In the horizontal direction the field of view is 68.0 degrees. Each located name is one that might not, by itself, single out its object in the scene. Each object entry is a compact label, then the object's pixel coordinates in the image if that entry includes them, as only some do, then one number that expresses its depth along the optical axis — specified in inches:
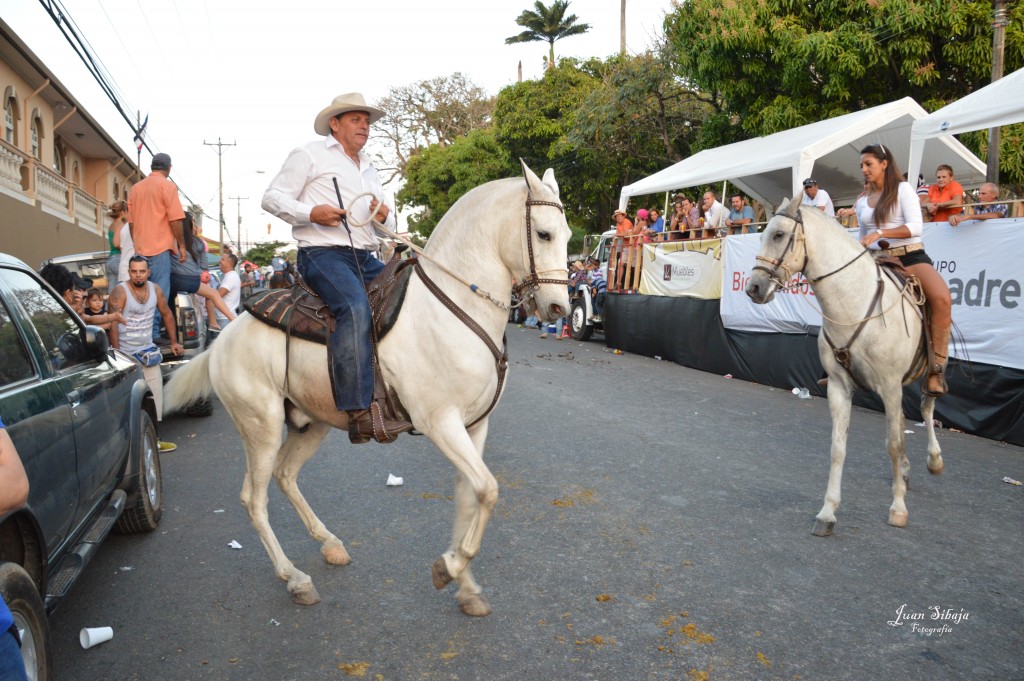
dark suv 111.0
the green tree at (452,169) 1604.3
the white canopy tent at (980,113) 384.8
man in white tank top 300.4
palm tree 1957.4
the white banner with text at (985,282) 309.3
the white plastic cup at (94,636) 140.1
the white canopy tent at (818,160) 547.5
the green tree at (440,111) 1897.1
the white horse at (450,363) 148.1
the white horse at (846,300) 220.5
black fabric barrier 316.5
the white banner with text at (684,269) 522.9
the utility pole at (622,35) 1611.7
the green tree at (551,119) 1267.2
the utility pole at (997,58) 515.5
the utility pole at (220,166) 2614.4
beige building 685.3
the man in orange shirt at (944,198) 361.7
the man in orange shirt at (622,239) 668.7
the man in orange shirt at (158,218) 313.7
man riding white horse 156.3
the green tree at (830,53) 611.2
